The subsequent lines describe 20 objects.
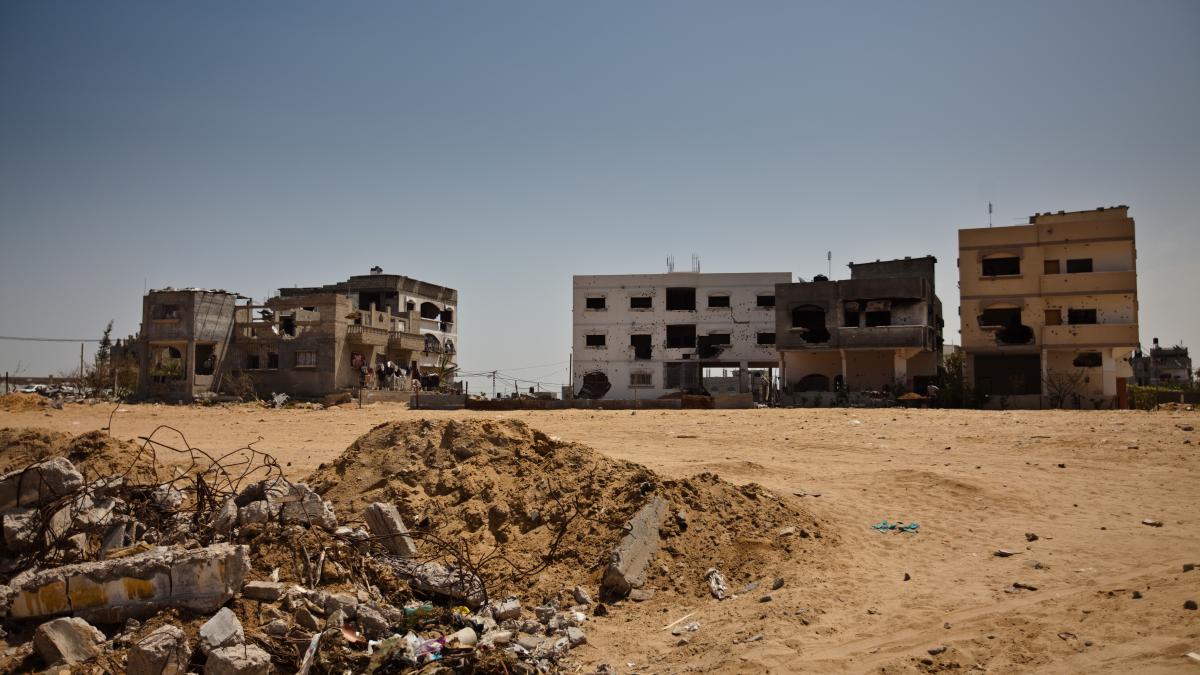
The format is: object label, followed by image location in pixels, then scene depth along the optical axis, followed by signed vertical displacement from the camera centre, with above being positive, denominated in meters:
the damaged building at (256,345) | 39.72 +1.78
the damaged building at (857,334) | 38.25 +2.47
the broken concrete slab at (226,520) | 7.10 -1.32
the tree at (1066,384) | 34.72 +0.04
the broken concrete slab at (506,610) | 6.93 -2.08
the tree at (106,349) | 50.67 +1.92
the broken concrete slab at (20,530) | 6.58 -1.32
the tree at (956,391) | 31.67 -0.29
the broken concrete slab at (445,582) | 7.19 -1.90
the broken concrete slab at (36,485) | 6.92 -0.98
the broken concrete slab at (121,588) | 5.73 -1.58
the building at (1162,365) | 70.44 +1.96
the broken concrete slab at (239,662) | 5.25 -1.95
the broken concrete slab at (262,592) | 6.06 -1.68
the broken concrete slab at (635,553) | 7.65 -1.77
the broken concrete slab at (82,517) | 6.72 -1.26
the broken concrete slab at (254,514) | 7.20 -1.27
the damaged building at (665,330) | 46.28 +3.19
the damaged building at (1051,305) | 36.38 +3.87
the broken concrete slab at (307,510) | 7.42 -1.28
